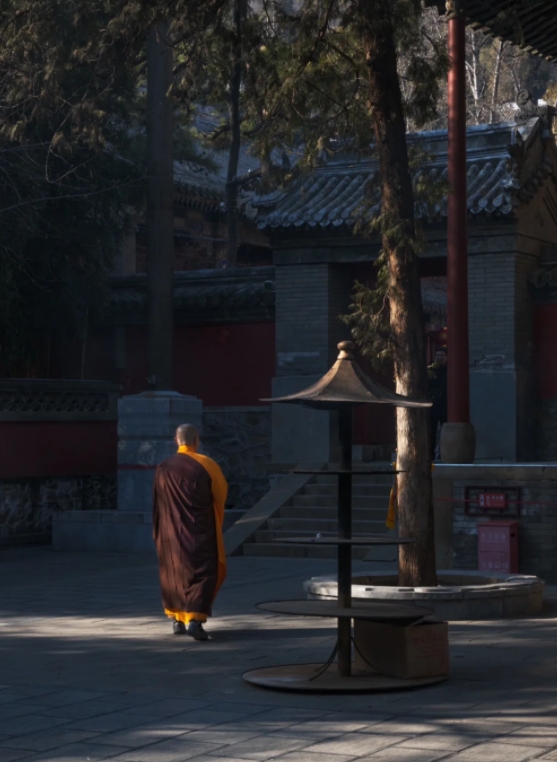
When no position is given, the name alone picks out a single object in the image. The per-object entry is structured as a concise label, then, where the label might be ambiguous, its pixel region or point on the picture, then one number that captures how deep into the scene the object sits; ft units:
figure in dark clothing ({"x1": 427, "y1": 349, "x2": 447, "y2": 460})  54.44
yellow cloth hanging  39.09
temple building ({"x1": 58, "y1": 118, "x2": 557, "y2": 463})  52.70
